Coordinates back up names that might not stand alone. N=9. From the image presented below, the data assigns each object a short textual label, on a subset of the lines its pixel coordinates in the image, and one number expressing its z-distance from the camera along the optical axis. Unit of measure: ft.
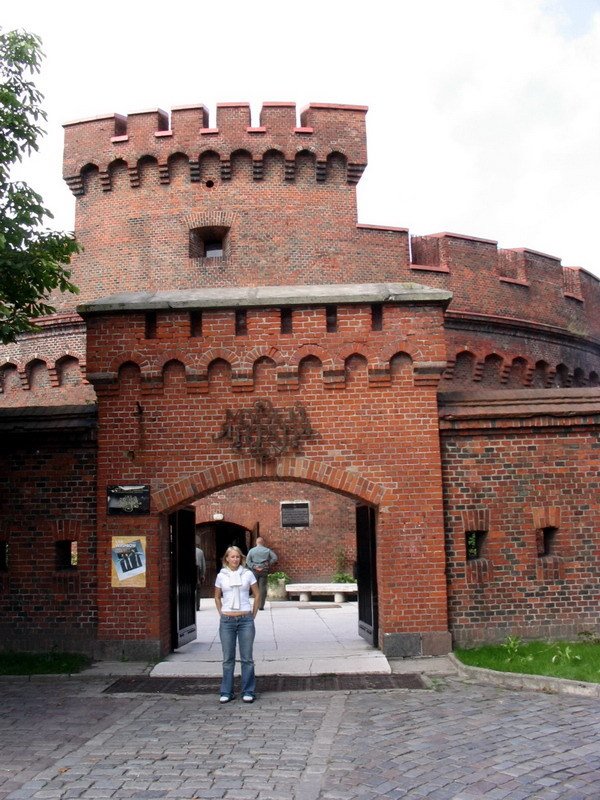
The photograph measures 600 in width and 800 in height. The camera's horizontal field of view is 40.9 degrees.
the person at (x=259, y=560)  54.19
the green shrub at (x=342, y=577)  66.18
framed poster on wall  34.63
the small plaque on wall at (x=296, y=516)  66.44
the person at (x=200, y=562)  53.67
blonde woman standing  27.40
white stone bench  63.62
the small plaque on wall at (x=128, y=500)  35.04
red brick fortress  34.53
